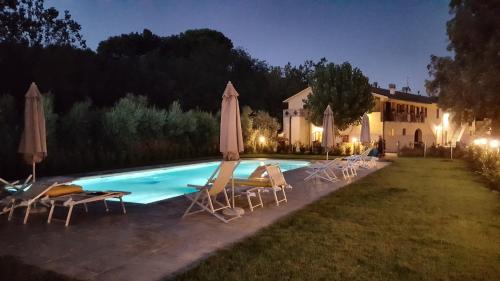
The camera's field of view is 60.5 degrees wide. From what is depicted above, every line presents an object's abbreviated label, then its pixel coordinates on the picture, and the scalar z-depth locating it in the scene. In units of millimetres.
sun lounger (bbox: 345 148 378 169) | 14316
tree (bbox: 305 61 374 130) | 26719
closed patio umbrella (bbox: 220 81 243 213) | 8703
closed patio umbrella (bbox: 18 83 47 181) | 8367
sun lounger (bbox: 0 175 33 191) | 7411
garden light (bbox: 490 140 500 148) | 14438
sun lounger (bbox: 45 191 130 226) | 6463
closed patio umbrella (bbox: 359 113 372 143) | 19203
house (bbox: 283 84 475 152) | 31312
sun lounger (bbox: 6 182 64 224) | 6609
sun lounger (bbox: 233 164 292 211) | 8117
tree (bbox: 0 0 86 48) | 26875
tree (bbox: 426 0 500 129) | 12406
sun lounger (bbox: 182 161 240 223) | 6914
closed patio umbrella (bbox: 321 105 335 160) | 15094
